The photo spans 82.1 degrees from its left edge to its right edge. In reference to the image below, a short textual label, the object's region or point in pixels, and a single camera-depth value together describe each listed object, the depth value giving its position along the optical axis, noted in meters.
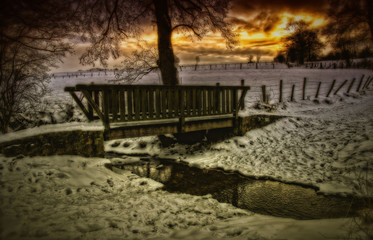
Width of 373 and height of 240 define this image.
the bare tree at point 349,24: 14.21
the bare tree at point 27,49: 4.65
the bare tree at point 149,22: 8.47
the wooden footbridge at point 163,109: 5.91
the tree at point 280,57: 53.01
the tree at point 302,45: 42.88
